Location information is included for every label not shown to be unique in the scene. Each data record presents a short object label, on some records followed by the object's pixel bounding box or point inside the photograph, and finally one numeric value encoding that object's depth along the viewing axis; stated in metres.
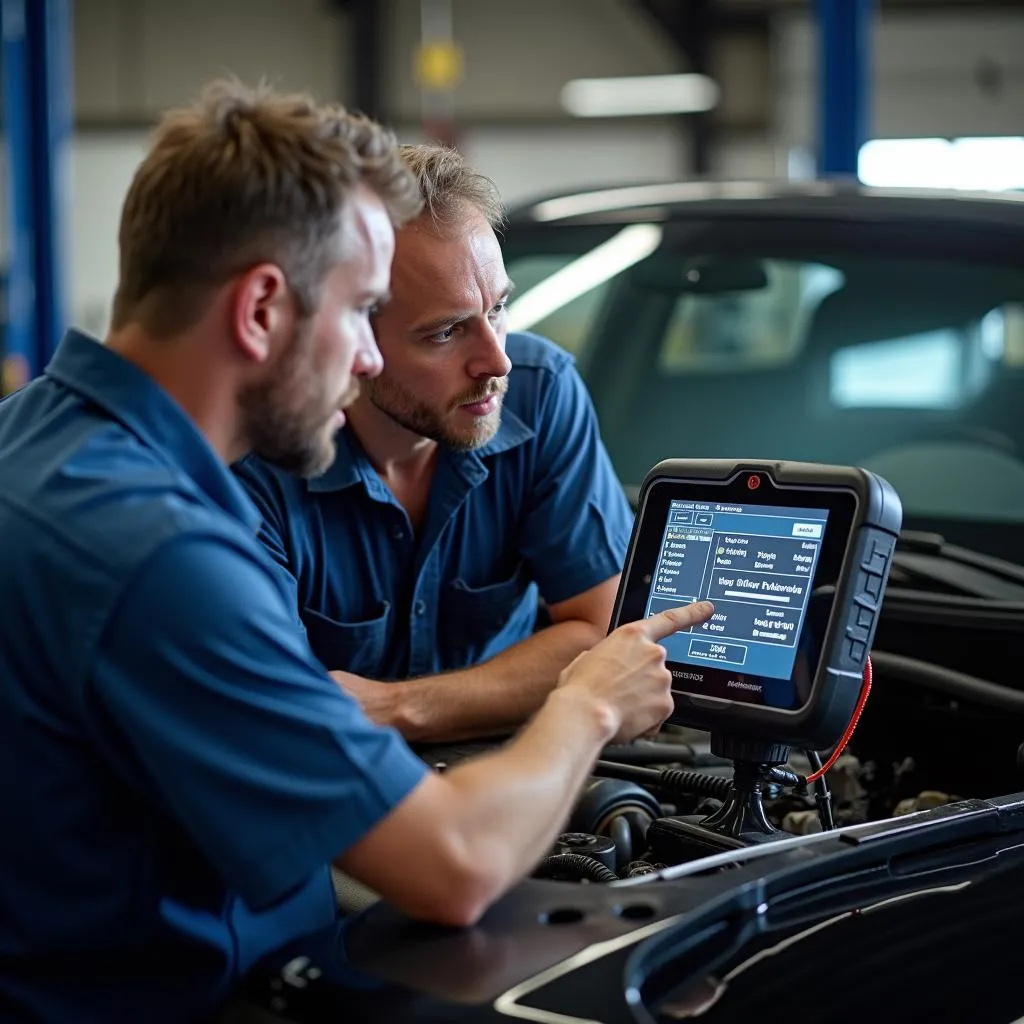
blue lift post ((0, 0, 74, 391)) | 7.88
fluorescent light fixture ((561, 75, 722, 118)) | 14.56
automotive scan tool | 1.57
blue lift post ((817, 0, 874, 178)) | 5.73
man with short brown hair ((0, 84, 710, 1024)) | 1.22
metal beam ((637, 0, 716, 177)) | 14.92
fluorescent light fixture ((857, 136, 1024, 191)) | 12.70
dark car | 1.30
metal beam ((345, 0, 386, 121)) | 15.24
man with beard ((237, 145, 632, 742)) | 2.13
